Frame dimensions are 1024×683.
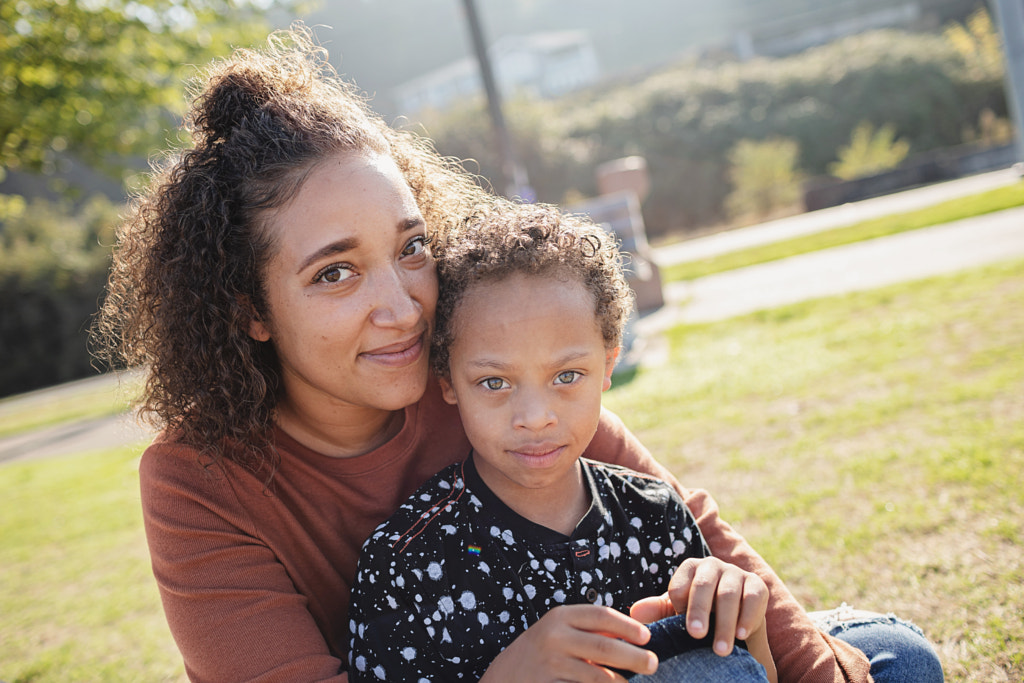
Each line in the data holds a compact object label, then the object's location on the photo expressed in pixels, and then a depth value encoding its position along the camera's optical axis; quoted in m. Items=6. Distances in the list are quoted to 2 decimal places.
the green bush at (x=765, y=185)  18.42
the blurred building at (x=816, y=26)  35.22
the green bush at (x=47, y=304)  23.75
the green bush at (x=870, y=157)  17.95
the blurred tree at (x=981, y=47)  21.02
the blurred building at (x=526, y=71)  48.66
